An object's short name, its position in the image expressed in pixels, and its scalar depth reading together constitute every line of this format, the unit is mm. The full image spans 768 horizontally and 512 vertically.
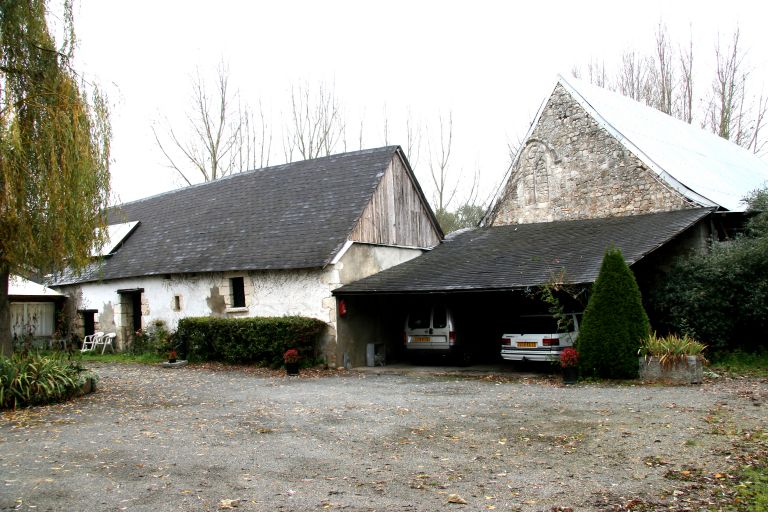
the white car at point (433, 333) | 15992
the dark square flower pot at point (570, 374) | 12555
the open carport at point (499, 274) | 13914
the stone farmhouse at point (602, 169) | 17734
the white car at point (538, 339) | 13852
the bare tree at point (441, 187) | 33875
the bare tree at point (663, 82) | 33406
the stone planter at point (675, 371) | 11836
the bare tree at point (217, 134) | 33094
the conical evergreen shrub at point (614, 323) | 12375
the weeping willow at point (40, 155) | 10305
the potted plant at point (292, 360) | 15070
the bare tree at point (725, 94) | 31734
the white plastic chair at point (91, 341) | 21438
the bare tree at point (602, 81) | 34938
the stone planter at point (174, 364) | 17375
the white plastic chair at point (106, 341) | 21234
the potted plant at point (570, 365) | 12539
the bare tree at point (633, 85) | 34125
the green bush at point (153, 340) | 18422
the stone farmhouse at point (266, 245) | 16703
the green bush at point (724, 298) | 14406
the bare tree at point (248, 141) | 33469
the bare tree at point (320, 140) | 32906
